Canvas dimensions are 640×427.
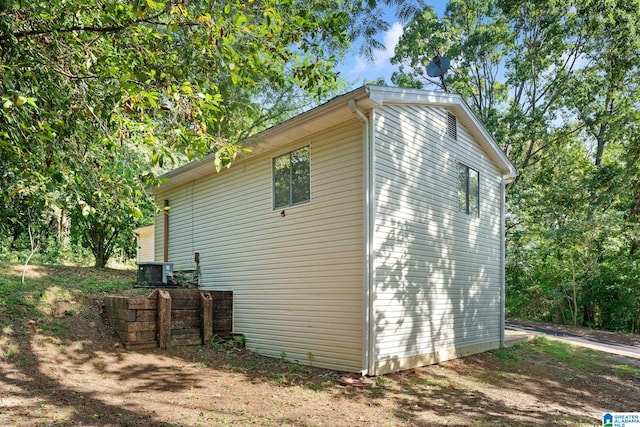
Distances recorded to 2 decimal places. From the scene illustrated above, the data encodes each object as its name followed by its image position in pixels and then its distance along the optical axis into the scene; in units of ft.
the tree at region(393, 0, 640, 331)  49.52
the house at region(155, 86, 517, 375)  22.77
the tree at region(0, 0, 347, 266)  11.76
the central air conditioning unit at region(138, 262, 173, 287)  31.63
